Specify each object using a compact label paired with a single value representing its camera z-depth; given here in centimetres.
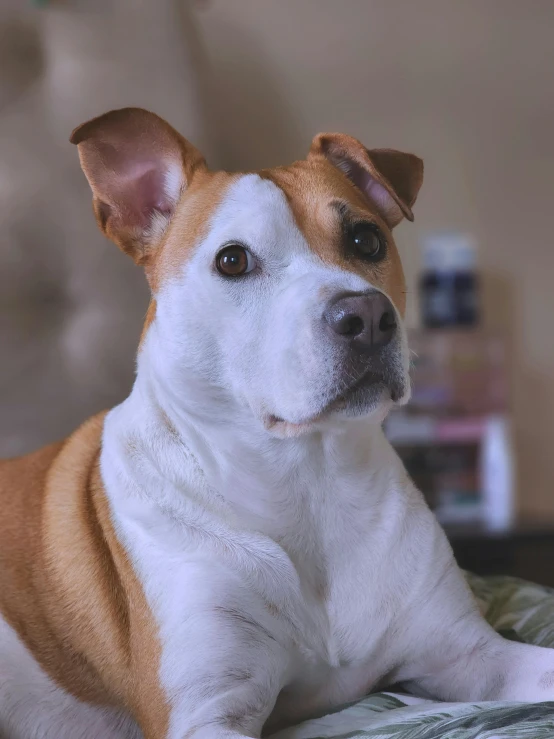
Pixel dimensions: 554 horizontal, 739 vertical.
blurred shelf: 290
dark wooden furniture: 280
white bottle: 292
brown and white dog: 98
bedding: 85
